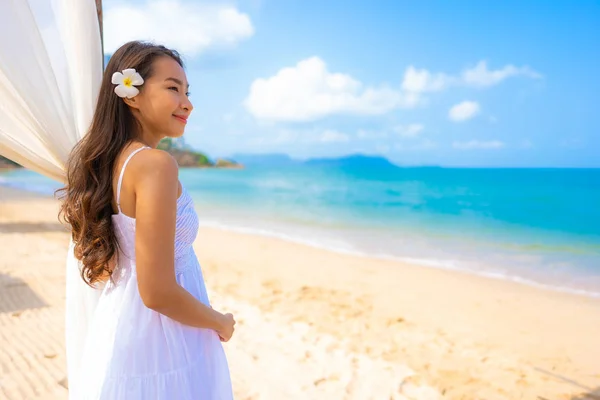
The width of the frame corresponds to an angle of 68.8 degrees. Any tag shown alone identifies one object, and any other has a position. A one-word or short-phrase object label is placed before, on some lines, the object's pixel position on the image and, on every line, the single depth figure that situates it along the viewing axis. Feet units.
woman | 3.95
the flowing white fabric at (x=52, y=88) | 6.59
